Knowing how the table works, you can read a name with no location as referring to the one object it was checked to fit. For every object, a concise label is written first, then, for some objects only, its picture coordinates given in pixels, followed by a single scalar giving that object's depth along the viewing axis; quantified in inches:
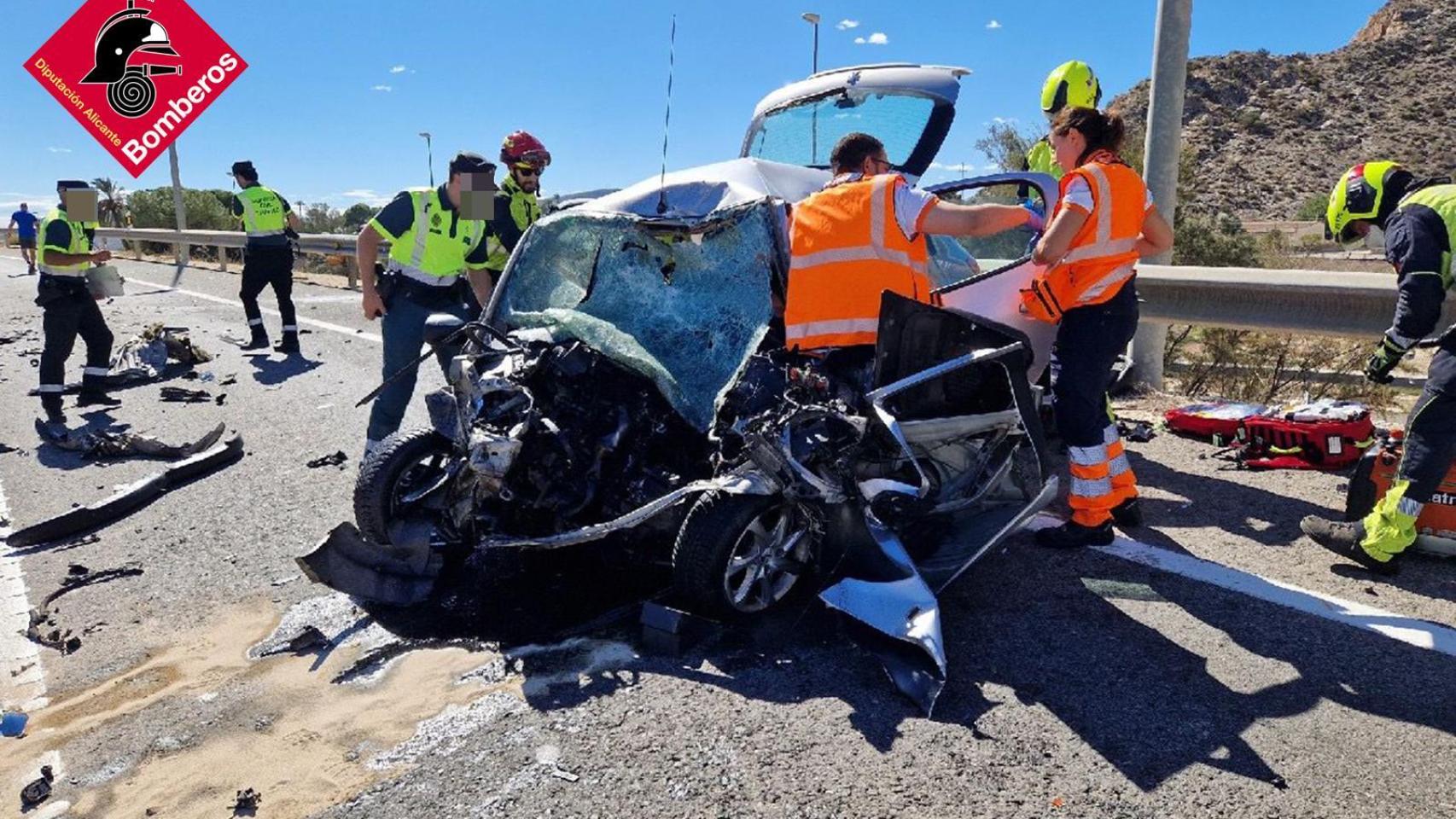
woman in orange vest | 154.3
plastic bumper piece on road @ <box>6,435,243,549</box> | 196.7
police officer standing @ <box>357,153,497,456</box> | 217.9
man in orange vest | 150.2
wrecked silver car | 133.2
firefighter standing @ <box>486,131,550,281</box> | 233.2
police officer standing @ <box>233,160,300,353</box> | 409.4
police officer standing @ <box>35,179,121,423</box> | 295.6
